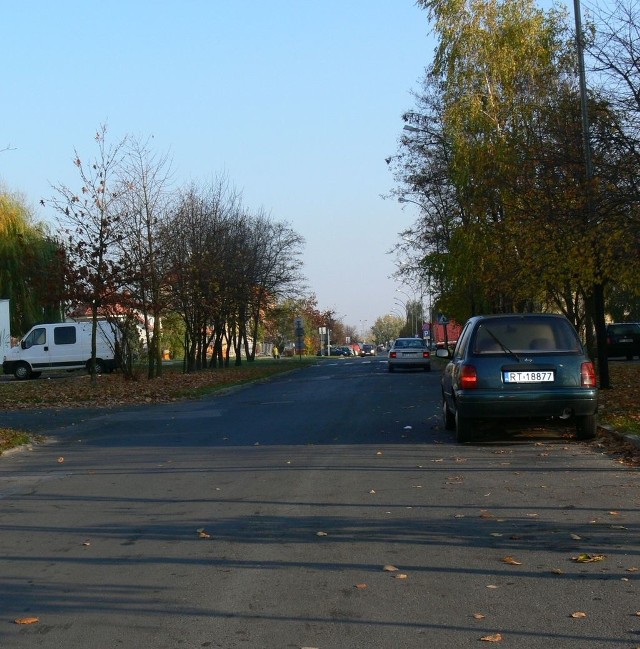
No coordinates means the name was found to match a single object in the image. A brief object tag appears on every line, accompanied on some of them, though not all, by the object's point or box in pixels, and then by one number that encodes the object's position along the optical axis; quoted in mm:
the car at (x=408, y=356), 42594
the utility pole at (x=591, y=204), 18375
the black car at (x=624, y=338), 39938
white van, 41656
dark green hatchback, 12320
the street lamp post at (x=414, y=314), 134125
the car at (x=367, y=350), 121450
